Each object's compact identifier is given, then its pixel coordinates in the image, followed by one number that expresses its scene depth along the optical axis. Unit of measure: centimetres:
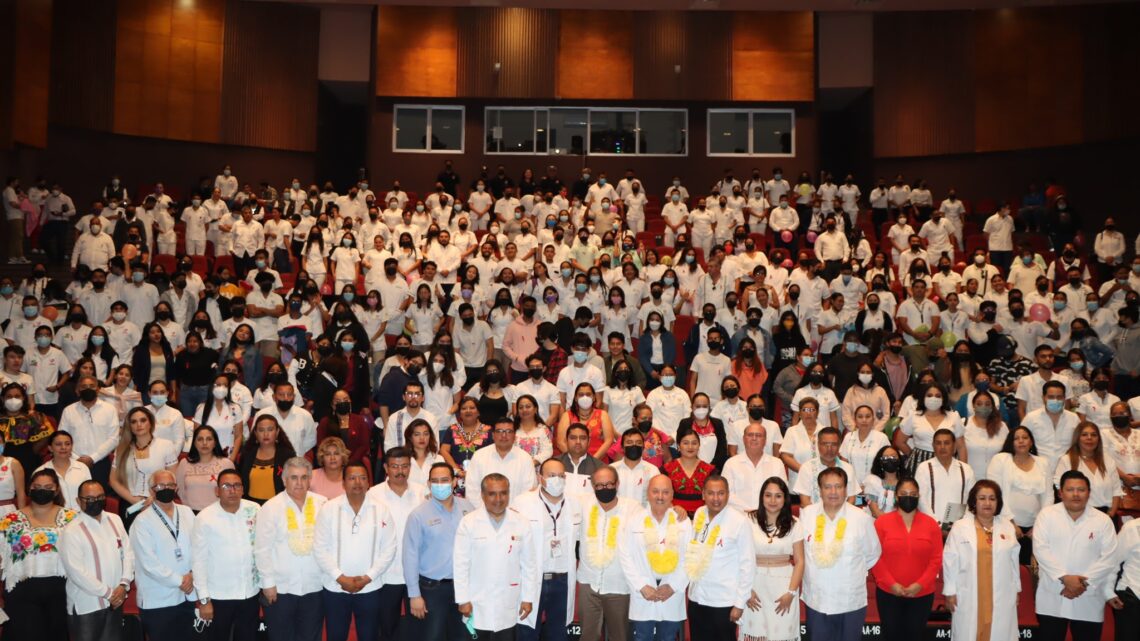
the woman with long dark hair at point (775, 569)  823
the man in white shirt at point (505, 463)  932
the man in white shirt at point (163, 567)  836
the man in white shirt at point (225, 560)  835
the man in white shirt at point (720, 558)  814
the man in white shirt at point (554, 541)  855
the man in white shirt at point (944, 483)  950
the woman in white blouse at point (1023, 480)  973
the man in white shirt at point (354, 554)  838
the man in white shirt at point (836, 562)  826
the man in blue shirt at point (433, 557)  838
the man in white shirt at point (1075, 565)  863
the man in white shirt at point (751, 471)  975
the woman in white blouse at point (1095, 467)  983
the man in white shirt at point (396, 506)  866
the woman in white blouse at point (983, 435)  1062
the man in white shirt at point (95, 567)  815
